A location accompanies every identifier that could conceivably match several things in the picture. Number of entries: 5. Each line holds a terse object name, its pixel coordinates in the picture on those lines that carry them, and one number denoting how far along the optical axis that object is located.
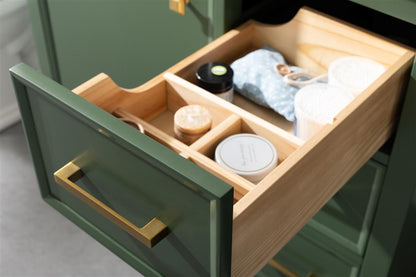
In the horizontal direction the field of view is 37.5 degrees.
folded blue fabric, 0.96
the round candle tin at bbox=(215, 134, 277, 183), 0.82
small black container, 0.94
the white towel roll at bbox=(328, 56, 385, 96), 0.95
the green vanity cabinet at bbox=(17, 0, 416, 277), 0.66
